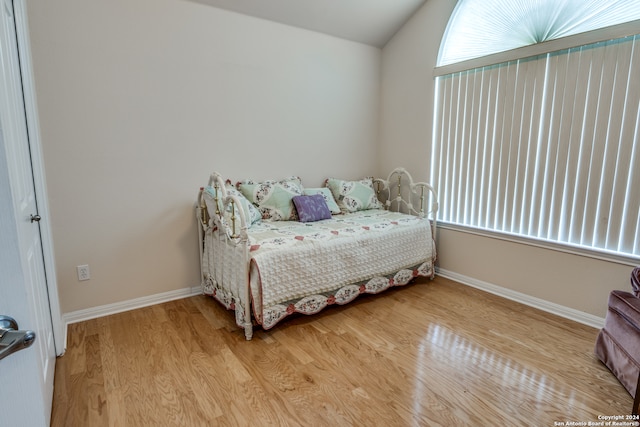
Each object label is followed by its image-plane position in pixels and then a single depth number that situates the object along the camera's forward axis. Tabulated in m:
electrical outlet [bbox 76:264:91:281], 2.44
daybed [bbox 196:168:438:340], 2.19
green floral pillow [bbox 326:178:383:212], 3.41
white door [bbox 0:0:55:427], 0.62
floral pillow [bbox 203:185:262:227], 2.46
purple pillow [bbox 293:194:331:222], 2.98
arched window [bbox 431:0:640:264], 2.25
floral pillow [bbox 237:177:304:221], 2.94
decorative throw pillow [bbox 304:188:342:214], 3.25
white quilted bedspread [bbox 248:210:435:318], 2.18
